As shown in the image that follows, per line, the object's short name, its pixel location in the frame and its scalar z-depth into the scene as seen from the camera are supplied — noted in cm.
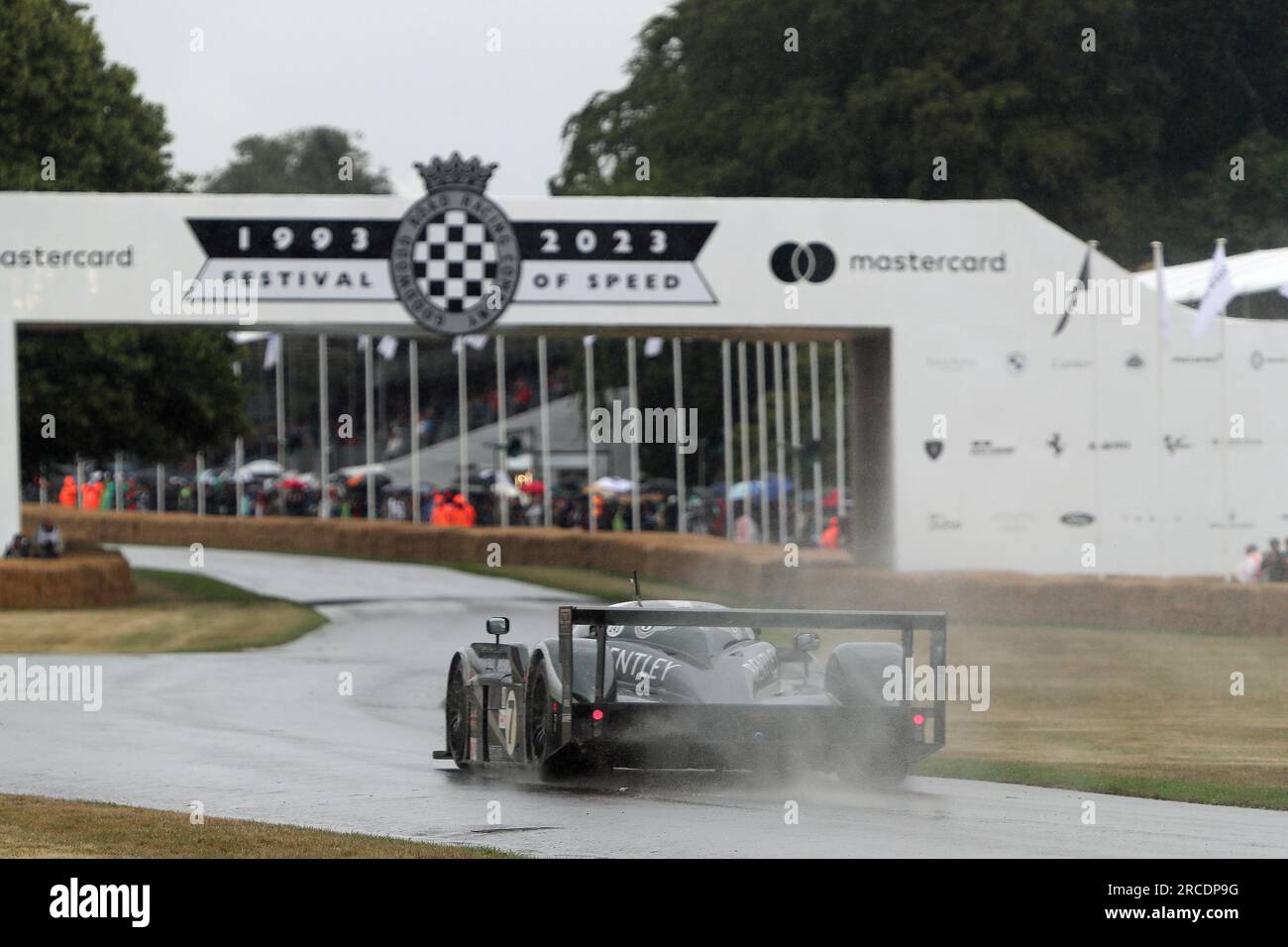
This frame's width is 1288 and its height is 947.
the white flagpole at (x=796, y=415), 3966
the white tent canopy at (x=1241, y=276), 3381
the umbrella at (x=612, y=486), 5059
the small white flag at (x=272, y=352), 5194
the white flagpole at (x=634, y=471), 4222
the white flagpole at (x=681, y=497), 4318
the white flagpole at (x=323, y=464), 4709
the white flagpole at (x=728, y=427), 4309
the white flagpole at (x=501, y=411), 4614
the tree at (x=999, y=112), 5719
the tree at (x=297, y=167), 10812
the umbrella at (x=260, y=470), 6625
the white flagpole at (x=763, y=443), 4188
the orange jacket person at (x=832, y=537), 3853
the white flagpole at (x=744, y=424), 4397
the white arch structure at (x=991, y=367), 2942
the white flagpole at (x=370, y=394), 4905
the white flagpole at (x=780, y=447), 4197
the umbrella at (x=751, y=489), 4484
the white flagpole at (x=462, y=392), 4441
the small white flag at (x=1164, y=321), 2886
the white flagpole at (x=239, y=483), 5763
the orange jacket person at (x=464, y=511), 4725
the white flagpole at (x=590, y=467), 4409
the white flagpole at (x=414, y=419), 4650
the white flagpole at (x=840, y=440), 3941
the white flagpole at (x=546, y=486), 4558
